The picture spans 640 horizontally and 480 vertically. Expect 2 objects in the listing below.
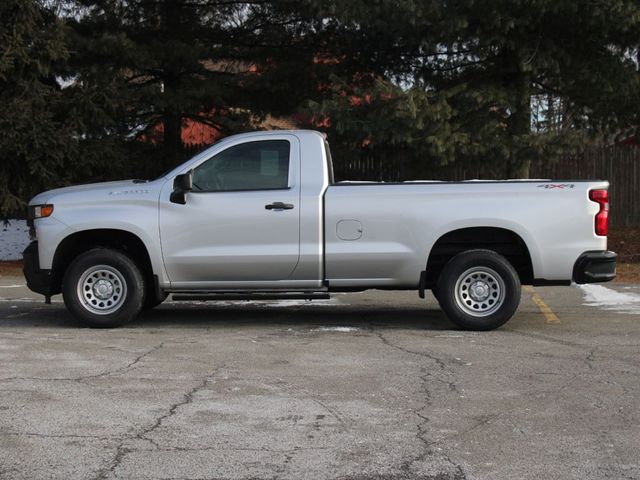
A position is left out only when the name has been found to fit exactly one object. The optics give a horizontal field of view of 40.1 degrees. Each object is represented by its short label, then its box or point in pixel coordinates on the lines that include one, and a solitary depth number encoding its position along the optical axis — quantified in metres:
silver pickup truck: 8.86
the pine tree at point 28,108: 15.90
